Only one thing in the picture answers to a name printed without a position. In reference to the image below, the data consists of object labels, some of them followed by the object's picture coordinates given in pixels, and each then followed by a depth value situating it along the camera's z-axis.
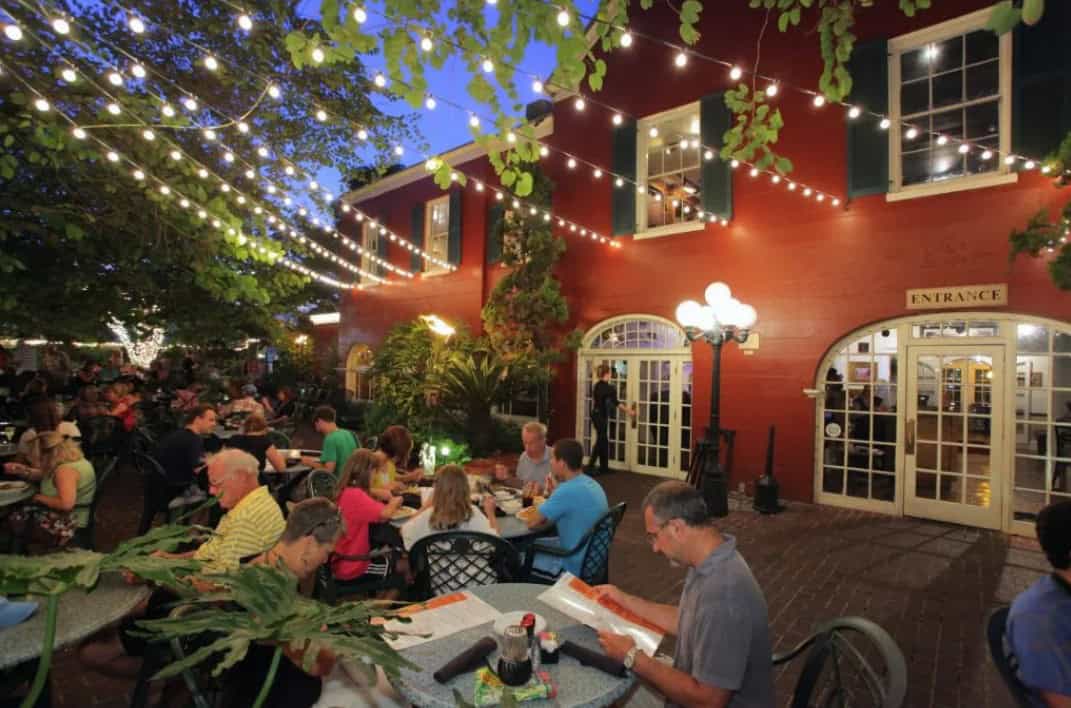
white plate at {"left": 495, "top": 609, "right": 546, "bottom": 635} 1.93
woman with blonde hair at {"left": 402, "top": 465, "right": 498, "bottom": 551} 3.10
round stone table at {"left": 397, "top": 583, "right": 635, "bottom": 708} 1.67
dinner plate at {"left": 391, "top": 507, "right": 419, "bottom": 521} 3.72
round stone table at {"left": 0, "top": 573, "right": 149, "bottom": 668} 1.78
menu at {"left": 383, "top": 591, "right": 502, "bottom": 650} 2.01
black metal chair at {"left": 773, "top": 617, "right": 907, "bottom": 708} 1.53
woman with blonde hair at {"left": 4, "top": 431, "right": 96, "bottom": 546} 3.65
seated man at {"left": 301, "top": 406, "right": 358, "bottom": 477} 5.41
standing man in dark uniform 8.46
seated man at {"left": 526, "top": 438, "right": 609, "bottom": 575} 3.38
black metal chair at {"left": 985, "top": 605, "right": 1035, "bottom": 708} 1.78
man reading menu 1.74
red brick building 5.80
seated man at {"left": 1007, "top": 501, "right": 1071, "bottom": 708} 1.67
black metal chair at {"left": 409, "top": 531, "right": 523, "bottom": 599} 2.95
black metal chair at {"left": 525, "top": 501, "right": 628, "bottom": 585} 3.28
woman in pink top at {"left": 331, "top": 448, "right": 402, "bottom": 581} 3.39
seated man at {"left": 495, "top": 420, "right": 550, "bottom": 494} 4.86
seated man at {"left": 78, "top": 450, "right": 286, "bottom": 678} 2.61
